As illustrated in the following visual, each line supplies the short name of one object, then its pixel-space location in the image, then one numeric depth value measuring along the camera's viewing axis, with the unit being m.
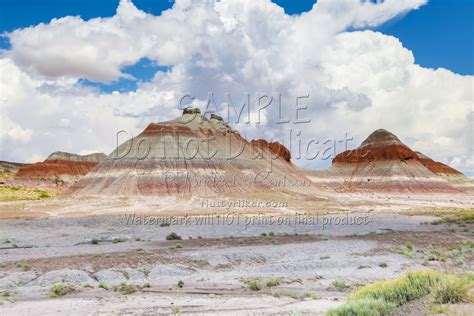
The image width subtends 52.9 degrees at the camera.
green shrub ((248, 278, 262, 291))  14.53
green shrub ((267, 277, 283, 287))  15.19
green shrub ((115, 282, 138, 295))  14.01
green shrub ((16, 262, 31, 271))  17.78
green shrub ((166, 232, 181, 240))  29.26
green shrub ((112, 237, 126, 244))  27.65
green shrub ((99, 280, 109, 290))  14.71
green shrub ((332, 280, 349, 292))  14.52
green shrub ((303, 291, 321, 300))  12.89
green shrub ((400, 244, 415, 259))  21.06
